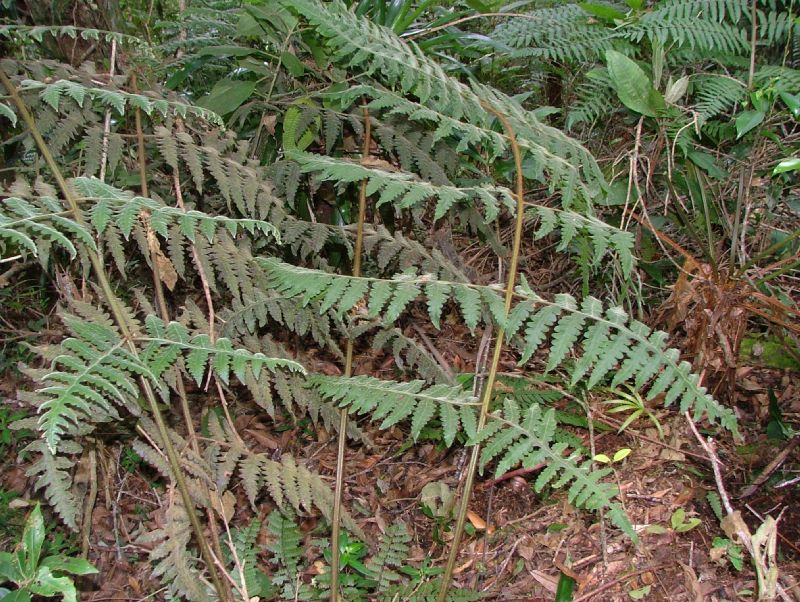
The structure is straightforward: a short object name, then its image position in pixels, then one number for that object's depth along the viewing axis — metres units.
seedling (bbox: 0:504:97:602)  1.31
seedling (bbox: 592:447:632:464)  2.06
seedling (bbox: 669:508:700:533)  1.93
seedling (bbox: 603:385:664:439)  2.17
